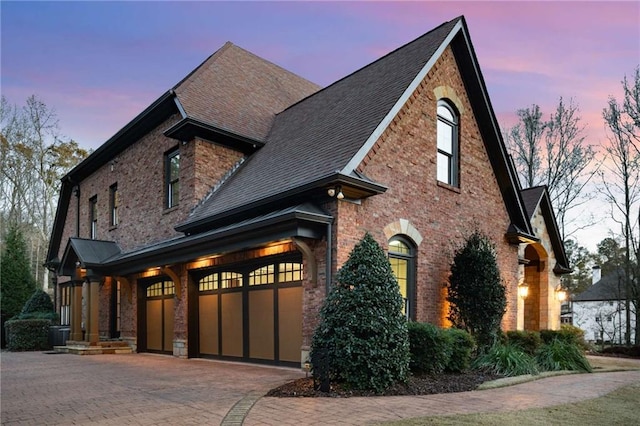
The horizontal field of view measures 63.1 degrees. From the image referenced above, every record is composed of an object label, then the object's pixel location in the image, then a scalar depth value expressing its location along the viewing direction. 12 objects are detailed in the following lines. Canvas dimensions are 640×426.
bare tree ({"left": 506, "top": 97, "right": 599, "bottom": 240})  27.94
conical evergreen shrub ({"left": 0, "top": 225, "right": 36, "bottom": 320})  24.69
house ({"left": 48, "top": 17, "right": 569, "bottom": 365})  10.95
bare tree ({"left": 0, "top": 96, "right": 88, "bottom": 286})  32.62
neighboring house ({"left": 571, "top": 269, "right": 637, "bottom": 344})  43.00
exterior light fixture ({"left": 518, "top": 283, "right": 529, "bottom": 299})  16.11
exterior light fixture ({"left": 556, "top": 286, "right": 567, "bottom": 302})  19.66
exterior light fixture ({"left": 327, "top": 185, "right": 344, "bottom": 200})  10.05
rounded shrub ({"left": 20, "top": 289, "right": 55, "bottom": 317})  22.52
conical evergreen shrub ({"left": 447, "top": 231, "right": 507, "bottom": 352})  12.27
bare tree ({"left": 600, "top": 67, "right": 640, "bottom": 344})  22.61
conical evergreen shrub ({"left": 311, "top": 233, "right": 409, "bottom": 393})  8.33
